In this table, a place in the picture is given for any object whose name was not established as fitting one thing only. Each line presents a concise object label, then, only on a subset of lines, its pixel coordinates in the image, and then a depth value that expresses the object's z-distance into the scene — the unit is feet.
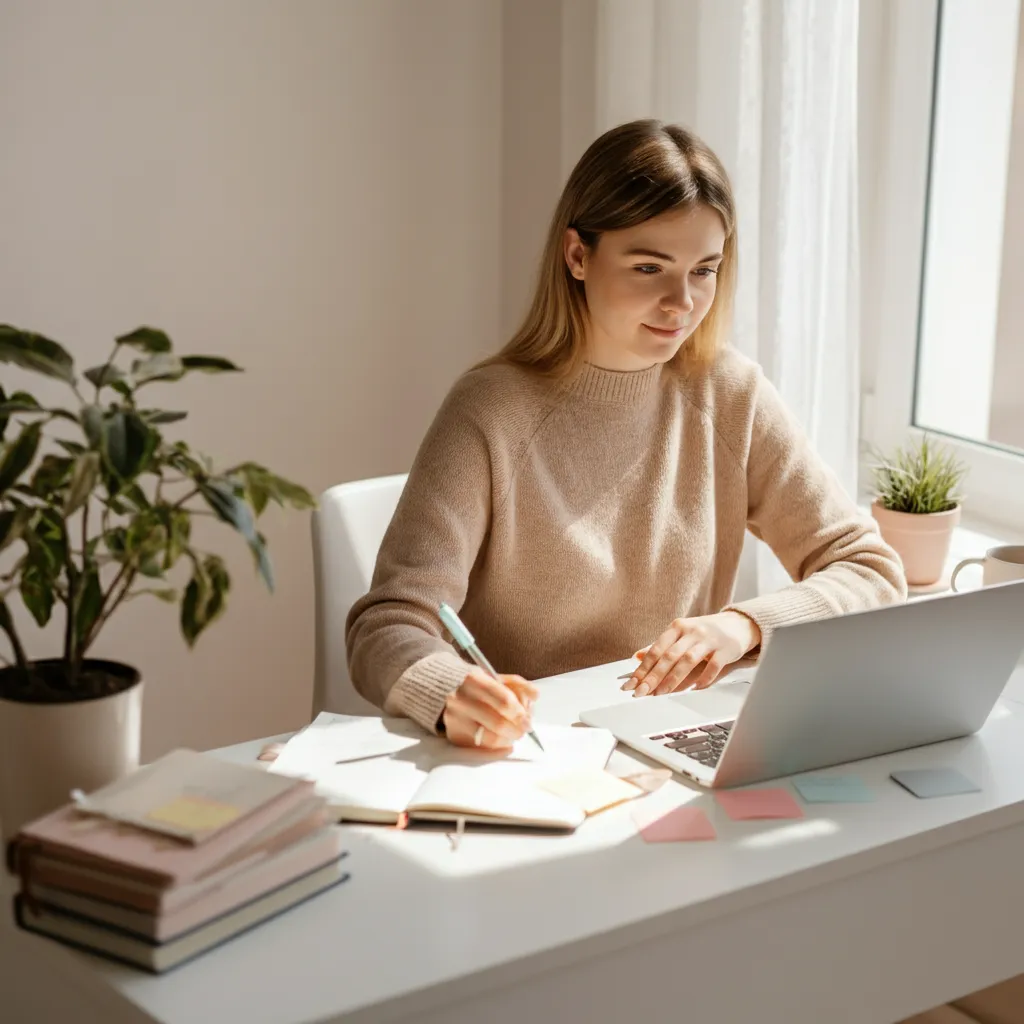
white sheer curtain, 6.93
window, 7.70
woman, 5.57
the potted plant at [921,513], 6.89
